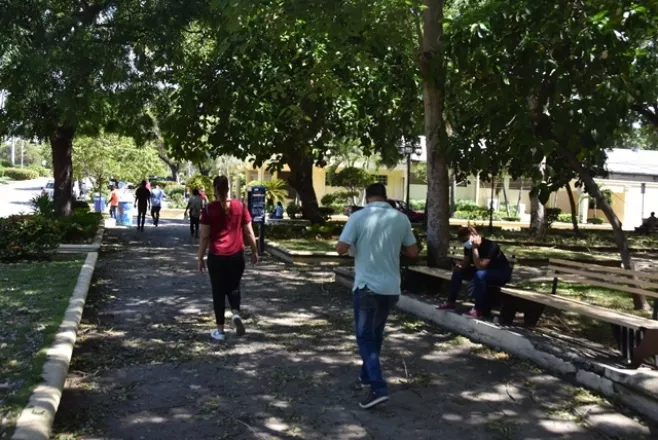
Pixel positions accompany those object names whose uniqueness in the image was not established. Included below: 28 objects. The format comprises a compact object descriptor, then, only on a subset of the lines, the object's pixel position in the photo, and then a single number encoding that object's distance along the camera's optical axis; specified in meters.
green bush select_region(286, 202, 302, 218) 29.79
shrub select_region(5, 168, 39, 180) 88.12
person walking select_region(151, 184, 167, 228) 23.81
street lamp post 21.49
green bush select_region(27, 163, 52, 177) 99.43
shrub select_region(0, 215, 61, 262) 11.81
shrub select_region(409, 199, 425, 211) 42.94
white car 44.03
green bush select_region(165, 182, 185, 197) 43.88
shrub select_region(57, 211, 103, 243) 14.74
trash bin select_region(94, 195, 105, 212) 30.52
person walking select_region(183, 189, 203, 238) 19.48
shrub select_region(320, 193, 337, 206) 40.20
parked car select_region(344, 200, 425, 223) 32.62
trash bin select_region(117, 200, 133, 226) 25.42
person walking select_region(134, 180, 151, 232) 21.65
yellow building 47.25
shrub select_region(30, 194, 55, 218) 14.94
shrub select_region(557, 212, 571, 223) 38.64
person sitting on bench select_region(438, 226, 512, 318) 7.21
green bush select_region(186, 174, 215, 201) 38.00
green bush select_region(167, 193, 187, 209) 40.54
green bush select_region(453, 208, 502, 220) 37.06
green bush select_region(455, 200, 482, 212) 41.76
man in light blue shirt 4.99
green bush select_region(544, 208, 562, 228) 27.70
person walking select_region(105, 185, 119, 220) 25.38
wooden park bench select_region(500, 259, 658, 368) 5.45
